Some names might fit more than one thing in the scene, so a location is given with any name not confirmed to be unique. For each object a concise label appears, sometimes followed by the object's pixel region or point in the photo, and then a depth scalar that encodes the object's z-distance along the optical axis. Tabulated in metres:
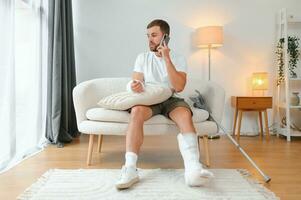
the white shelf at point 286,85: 3.38
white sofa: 1.99
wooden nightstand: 3.34
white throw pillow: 1.85
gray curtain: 2.83
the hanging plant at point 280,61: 3.53
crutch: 1.73
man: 1.58
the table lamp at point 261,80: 3.47
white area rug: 1.46
